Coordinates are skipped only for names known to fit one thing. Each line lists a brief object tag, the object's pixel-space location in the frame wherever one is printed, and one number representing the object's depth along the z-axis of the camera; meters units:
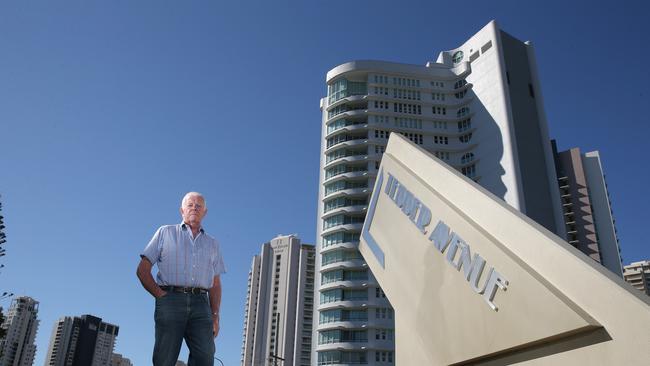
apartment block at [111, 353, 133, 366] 194.25
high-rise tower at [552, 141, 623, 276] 87.62
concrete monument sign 4.20
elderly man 4.39
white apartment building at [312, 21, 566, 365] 57.03
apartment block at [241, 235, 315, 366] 106.81
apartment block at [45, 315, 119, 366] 168.12
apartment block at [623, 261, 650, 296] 131.12
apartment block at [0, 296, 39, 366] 136.38
